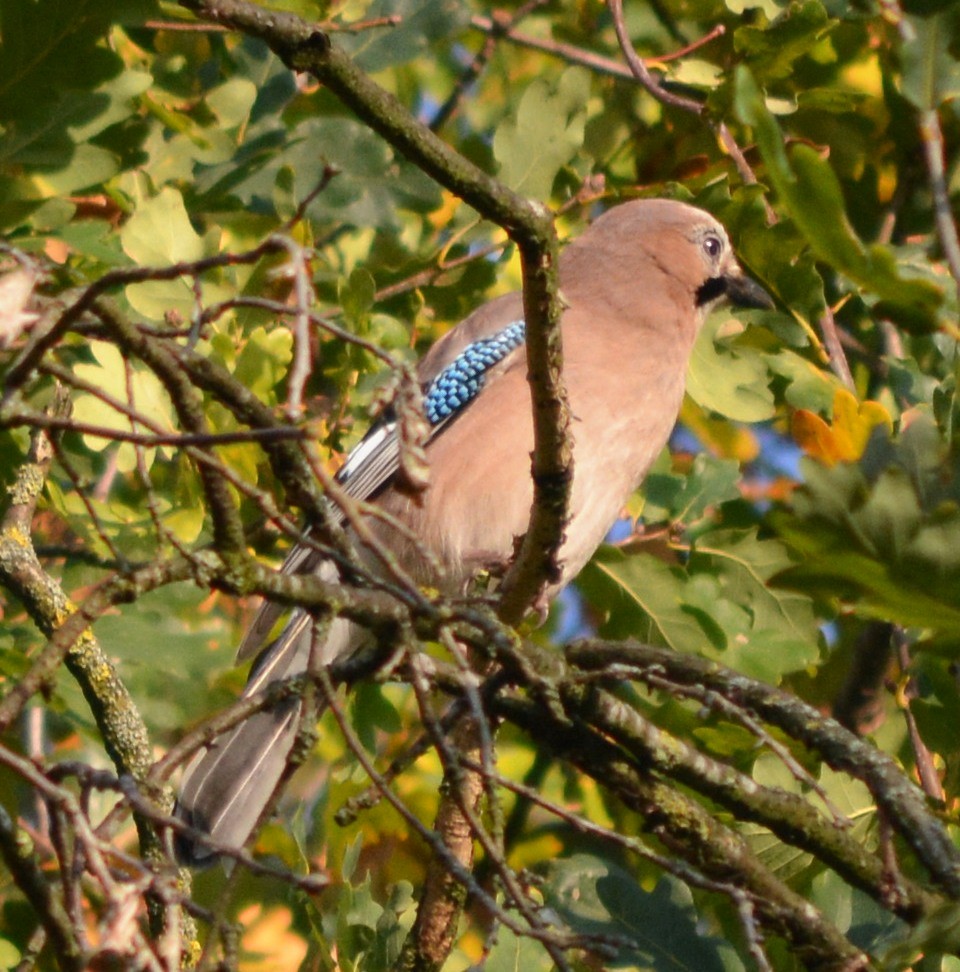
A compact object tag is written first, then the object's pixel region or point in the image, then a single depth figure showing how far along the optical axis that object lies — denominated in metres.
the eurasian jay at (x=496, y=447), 6.60
